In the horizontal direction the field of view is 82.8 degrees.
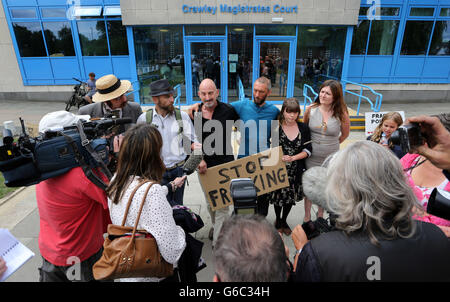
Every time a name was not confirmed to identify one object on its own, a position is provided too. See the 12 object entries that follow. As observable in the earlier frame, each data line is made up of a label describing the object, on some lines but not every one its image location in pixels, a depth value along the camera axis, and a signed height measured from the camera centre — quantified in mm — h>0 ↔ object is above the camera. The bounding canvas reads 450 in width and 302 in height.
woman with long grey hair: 1111 -755
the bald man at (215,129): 3154 -784
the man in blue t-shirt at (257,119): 3180 -687
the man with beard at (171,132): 3027 -787
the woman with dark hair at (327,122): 3176 -721
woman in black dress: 3096 -1026
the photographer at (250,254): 984 -719
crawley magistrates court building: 9641 +719
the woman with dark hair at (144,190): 1548 -753
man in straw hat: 3070 -445
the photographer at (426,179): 1596 -785
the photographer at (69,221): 1771 -1123
